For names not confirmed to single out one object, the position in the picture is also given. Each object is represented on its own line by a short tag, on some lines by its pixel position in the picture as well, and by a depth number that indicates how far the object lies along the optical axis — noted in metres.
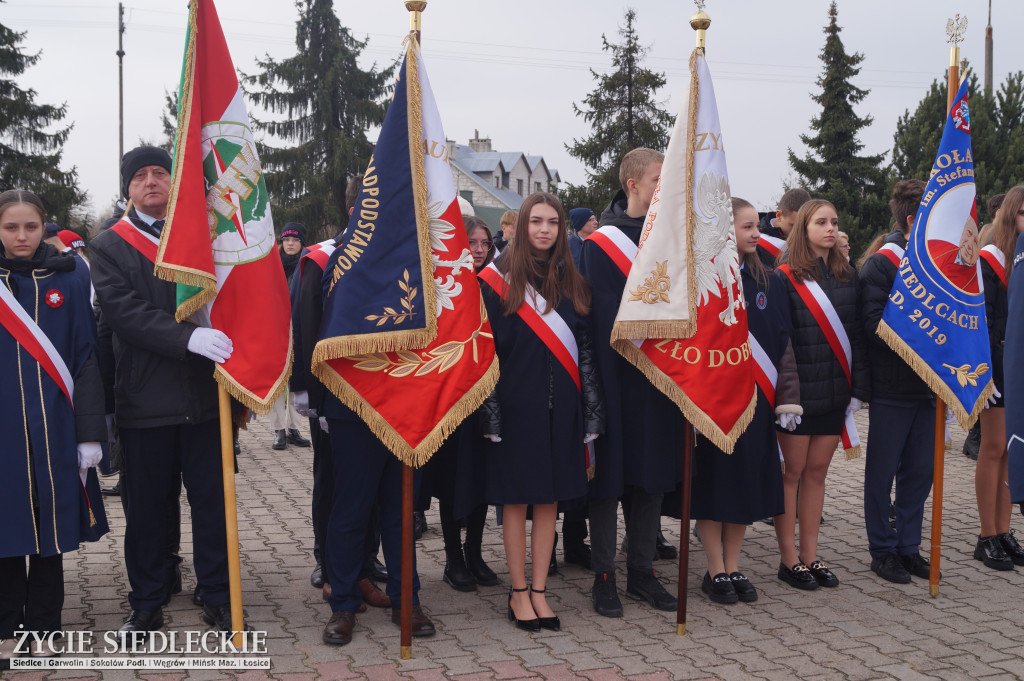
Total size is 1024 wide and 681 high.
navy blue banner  4.08
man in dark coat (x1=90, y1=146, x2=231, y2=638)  4.07
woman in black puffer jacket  5.05
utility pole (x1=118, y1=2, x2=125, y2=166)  31.64
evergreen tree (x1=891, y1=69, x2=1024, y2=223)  17.70
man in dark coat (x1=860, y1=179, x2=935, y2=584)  5.25
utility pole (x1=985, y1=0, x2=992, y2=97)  20.48
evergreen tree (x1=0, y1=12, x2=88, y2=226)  22.56
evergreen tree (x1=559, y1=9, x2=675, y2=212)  26.86
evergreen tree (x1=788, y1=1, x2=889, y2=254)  25.38
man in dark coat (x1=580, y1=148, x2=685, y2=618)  4.54
